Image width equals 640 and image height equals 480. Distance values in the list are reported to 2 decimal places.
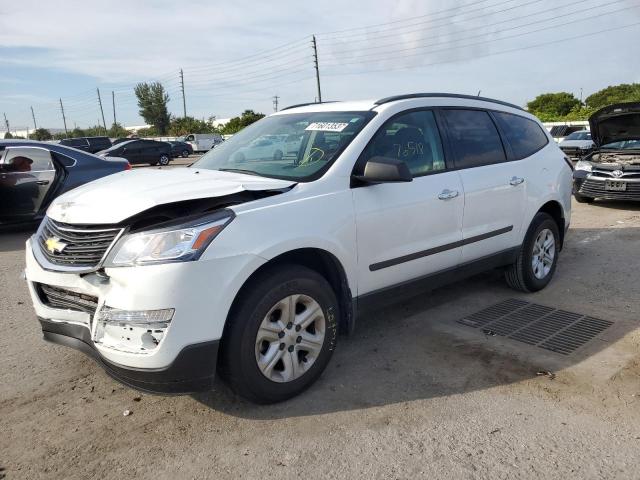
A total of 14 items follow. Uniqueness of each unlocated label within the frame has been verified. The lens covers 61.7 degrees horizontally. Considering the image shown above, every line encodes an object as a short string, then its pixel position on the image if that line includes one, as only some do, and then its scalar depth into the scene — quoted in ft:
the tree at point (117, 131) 261.24
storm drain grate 13.00
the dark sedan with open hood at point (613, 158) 29.99
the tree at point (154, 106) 245.04
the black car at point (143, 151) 88.09
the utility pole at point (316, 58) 157.53
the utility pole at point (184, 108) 230.27
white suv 8.67
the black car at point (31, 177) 26.27
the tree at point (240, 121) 206.39
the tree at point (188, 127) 218.79
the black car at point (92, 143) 92.17
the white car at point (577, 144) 57.52
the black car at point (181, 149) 121.83
